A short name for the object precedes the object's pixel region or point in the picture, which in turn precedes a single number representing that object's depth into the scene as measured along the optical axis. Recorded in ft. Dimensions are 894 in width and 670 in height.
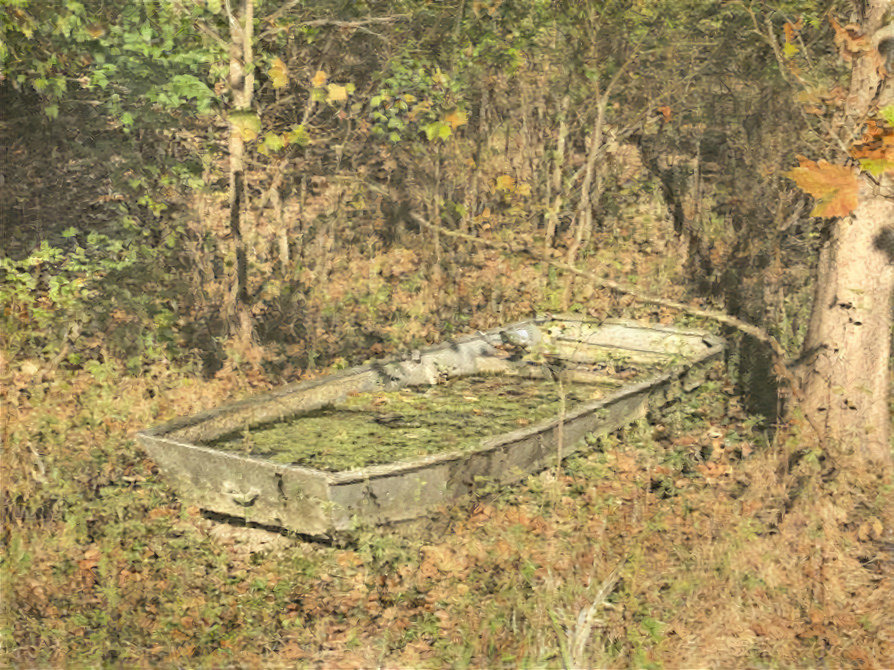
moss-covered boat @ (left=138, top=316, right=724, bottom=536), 18.78
